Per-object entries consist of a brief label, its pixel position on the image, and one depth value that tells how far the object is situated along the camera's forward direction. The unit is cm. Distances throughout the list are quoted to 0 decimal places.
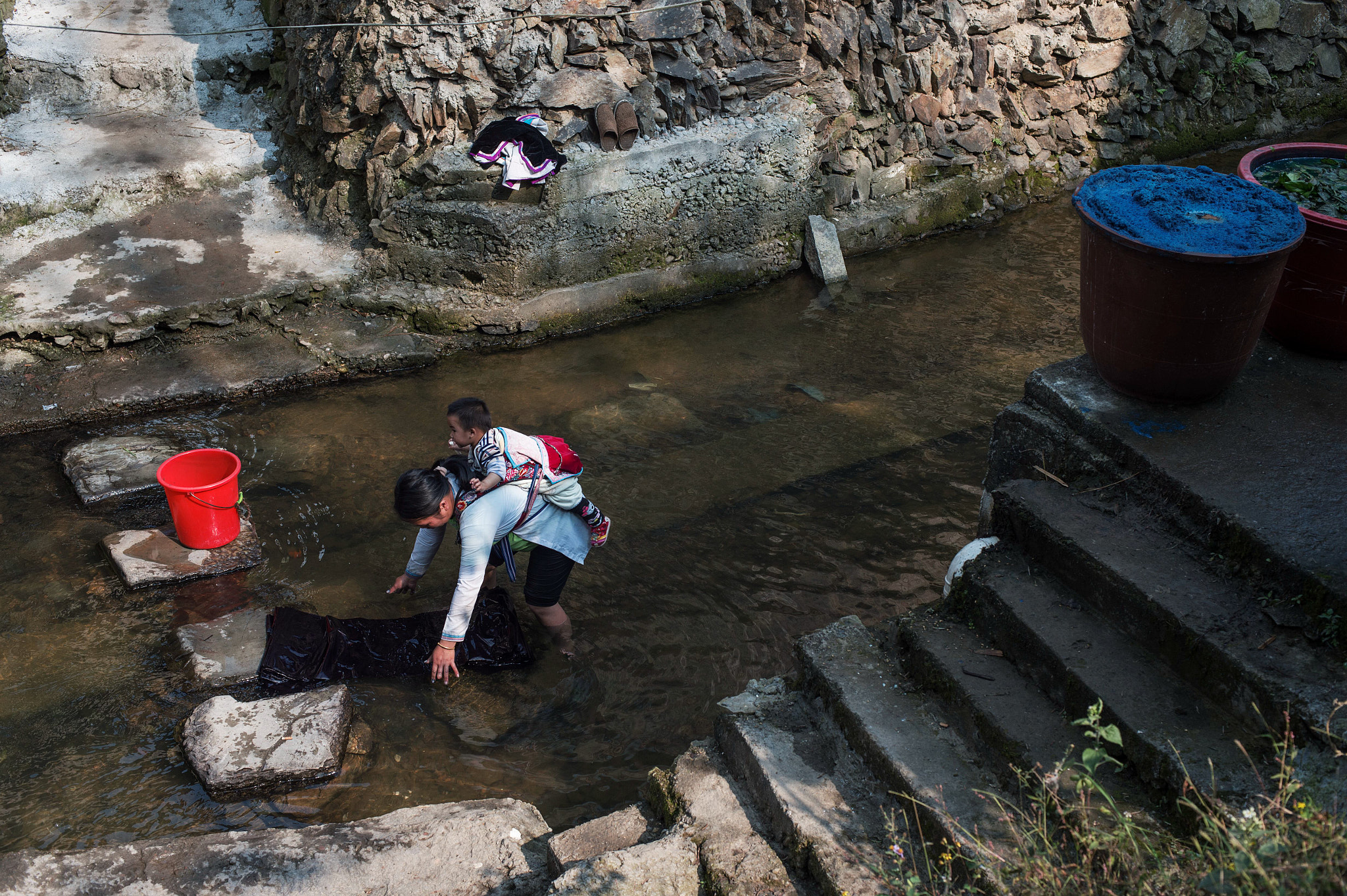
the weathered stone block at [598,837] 286
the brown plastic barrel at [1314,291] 326
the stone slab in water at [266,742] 343
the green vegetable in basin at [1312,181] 348
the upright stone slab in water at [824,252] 727
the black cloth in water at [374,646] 394
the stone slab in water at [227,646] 393
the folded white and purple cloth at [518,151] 625
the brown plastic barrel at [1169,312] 300
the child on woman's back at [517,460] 368
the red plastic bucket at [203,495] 442
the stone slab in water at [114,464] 495
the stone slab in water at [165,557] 442
